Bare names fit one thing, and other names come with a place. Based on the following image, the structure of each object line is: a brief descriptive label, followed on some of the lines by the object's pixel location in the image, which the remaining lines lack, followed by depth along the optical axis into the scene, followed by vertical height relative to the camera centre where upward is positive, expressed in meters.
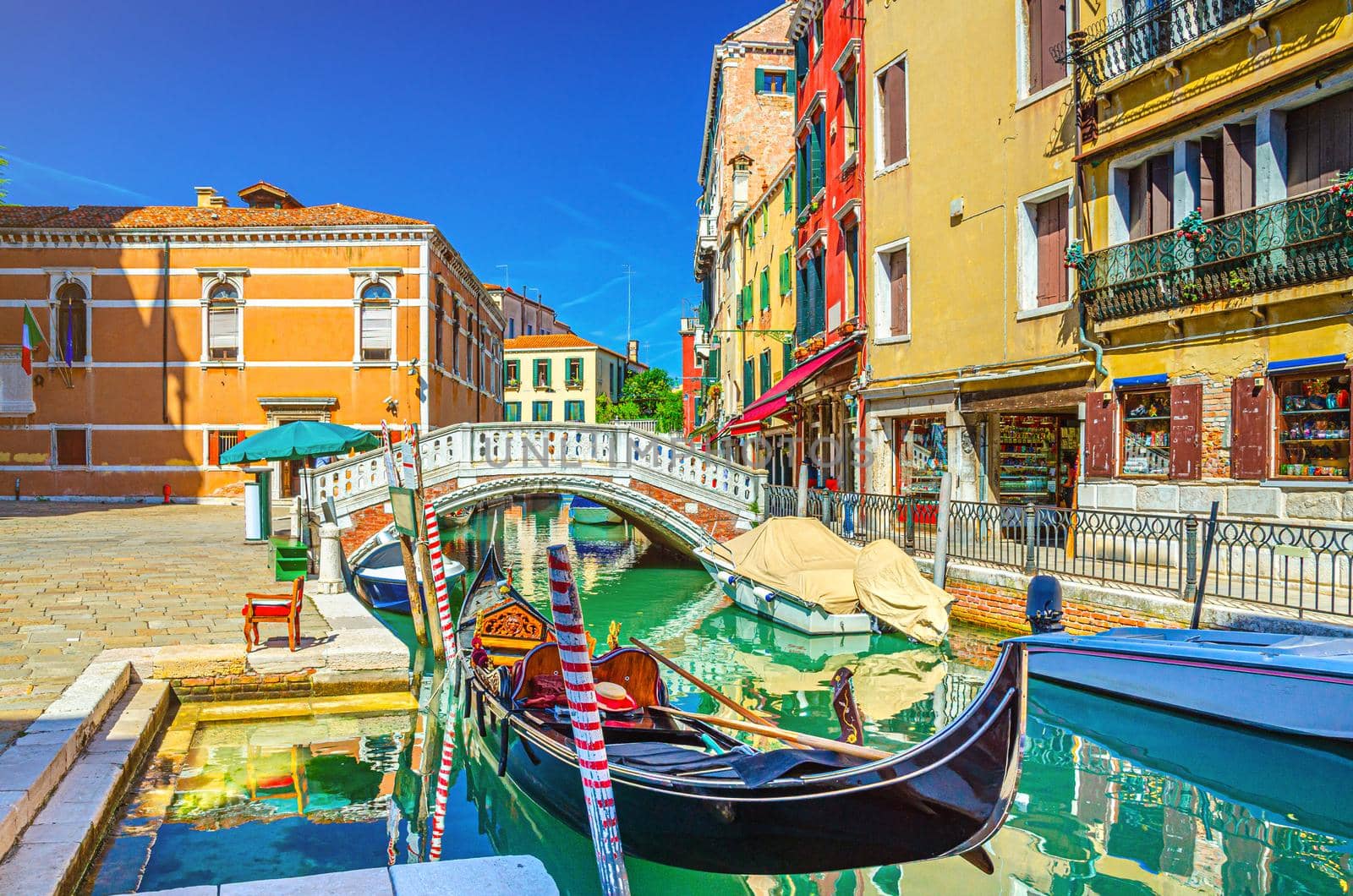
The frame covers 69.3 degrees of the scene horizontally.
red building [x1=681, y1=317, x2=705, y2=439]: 37.42 +3.22
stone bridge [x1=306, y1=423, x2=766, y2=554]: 13.34 -0.24
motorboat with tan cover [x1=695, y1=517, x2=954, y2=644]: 9.76 -1.35
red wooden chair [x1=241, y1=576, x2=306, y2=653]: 6.96 -1.09
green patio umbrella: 14.03 +0.27
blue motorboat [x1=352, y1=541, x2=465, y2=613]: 11.99 -1.46
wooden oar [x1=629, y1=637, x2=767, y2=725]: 5.70 -1.39
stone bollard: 10.17 -1.08
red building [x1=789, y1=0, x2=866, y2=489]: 14.69 +3.74
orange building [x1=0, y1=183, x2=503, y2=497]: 20.77 +2.66
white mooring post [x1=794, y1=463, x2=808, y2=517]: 12.72 -0.46
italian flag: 20.06 +2.57
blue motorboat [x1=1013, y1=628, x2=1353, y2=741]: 6.04 -1.47
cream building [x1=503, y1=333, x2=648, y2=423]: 44.97 +3.71
